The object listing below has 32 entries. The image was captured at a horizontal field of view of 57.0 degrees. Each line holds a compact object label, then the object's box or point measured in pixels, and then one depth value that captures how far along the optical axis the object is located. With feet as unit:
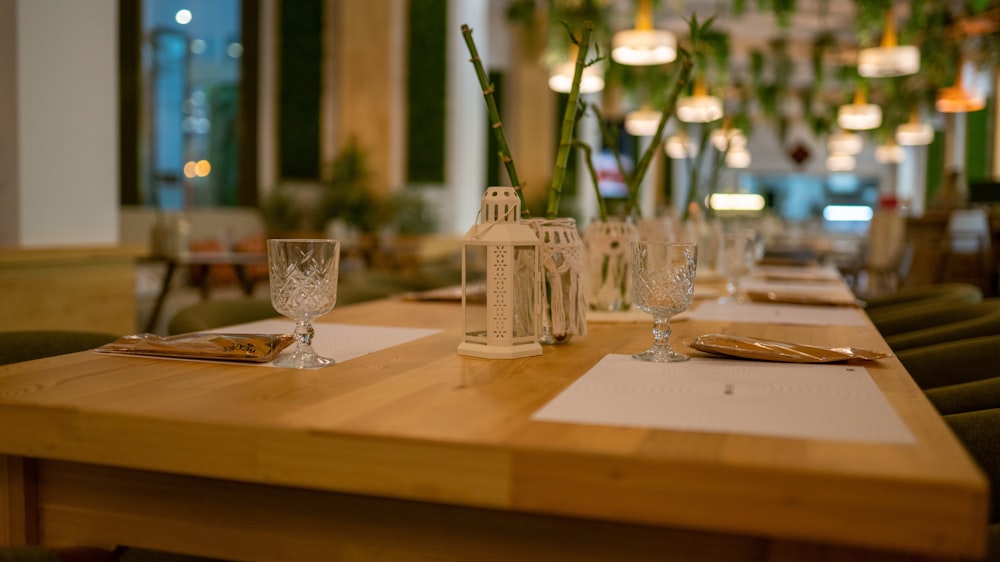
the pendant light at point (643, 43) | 21.75
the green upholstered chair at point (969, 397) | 4.87
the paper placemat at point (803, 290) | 7.41
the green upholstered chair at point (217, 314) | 6.09
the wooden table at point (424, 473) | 2.38
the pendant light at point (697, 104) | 31.86
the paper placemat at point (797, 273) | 10.79
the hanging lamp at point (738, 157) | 65.98
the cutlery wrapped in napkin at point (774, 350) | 4.23
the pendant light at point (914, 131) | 47.23
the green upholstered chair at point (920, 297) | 8.47
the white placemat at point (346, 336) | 4.63
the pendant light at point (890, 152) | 64.52
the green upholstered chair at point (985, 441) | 4.17
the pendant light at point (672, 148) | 54.12
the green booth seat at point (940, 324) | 6.45
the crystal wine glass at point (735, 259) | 8.28
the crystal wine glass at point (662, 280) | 4.36
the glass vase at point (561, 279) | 4.87
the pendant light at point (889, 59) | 23.71
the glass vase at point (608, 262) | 6.32
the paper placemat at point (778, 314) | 6.33
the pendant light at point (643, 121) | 38.86
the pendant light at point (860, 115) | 35.29
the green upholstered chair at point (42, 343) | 4.91
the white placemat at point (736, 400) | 2.89
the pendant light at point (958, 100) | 34.37
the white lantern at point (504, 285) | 4.44
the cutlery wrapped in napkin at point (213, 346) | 4.18
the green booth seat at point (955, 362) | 5.67
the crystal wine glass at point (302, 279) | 4.07
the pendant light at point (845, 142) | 56.03
